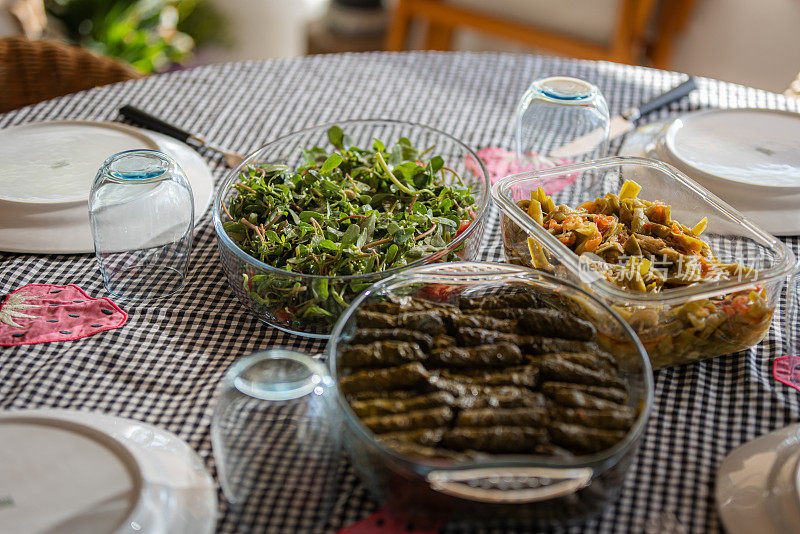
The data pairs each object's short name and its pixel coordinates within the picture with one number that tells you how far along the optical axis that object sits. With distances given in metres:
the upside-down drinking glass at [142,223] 1.01
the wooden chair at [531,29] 2.82
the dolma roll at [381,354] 0.79
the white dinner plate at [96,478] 0.69
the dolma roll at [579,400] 0.73
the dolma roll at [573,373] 0.77
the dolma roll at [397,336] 0.82
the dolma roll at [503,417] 0.71
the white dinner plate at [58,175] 1.12
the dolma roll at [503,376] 0.76
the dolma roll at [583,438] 0.70
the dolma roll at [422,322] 0.83
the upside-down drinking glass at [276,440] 0.73
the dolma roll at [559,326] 0.83
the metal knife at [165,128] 1.40
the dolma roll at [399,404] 0.73
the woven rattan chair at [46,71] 1.74
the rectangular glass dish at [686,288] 0.86
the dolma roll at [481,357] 0.79
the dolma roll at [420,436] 0.70
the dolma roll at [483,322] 0.83
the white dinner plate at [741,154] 1.19
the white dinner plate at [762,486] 0.73
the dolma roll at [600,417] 0.72
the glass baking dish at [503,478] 0.64
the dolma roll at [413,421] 0.71
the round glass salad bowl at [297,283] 0.93
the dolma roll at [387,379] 0.76
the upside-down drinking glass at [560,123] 1.27
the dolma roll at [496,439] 0.69
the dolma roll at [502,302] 0.88
